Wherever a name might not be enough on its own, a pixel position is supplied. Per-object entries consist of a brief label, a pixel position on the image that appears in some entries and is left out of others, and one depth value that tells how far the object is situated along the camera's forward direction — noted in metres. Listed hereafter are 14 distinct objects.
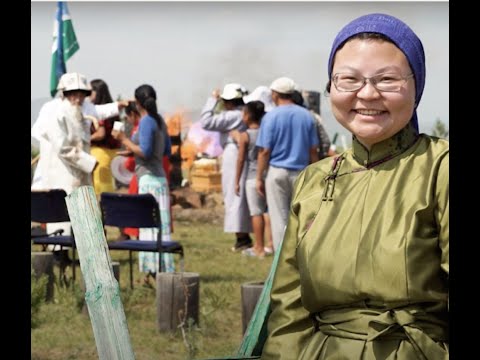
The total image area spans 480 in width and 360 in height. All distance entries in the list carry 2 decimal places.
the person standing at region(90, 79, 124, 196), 13.05
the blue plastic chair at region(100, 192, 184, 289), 9.90
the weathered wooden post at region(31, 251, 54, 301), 10.02
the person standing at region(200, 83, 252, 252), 12.94
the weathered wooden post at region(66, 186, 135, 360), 3.50
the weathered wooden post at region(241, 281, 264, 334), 7.62
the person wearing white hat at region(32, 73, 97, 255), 11.25
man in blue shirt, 11.27
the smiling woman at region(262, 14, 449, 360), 3.50
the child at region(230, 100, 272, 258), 12.41
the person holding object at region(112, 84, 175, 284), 10.64
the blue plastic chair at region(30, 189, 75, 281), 10.45
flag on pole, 17.30
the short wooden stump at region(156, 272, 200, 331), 8.47
